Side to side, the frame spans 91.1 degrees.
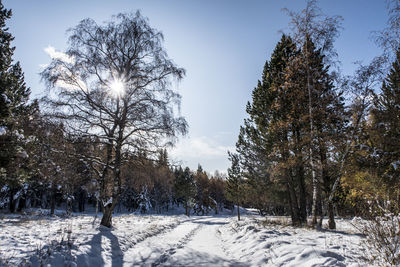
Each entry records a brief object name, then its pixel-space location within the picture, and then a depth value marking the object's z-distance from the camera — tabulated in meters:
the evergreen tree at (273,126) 12.09
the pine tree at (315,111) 10.13
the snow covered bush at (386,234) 3.74
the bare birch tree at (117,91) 9.46
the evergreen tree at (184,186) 42.91
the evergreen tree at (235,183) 28.29
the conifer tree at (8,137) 11.92
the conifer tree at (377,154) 10.19
